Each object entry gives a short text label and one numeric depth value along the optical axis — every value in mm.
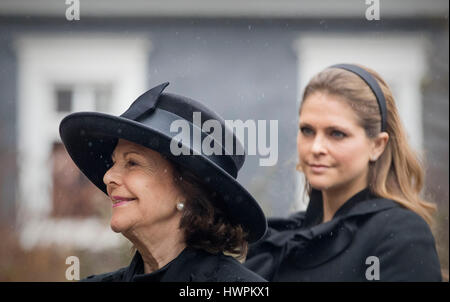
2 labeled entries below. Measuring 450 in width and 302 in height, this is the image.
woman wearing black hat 4059
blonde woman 5258
